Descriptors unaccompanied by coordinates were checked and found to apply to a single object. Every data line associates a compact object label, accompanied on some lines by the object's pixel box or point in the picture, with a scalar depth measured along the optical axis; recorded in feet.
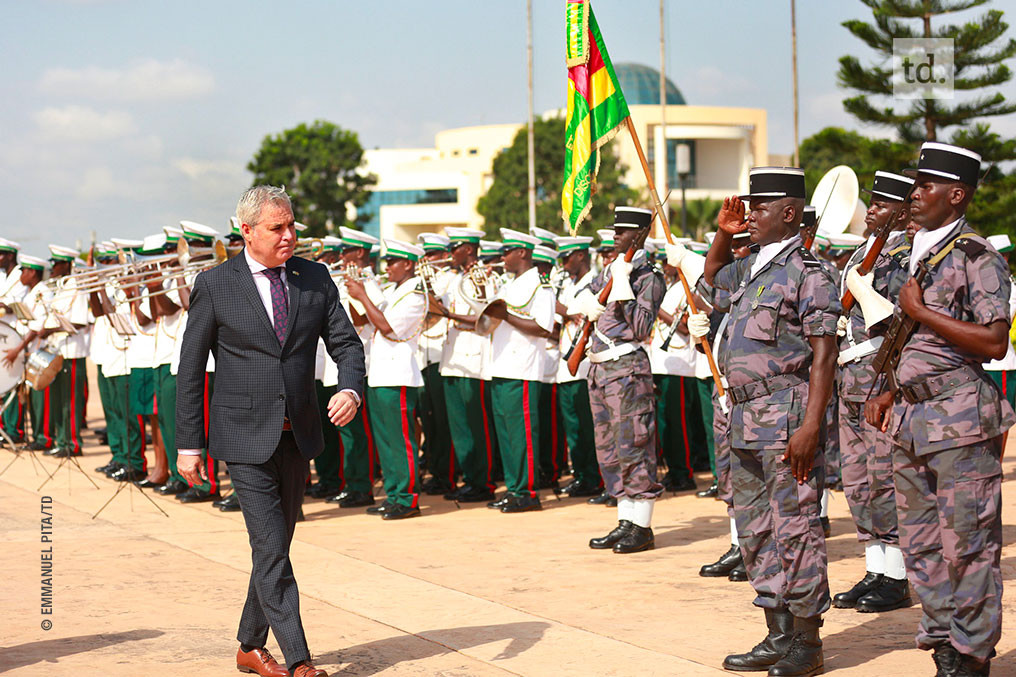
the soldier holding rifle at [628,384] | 27.45
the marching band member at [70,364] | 45.21
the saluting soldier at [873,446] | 21.66
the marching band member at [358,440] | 34.45
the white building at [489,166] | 234.38
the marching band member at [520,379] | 33.60
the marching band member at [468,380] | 35.17
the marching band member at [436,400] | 36.19
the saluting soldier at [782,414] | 17.48
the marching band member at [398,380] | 32.32
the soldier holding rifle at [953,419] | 16.03
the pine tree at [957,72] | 89.56
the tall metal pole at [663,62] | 118.42
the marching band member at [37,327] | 42.24
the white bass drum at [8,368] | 31.27
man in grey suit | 17.29
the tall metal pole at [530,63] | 118.42
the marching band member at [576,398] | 36.78
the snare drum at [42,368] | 34.30
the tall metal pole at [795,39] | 118.62
